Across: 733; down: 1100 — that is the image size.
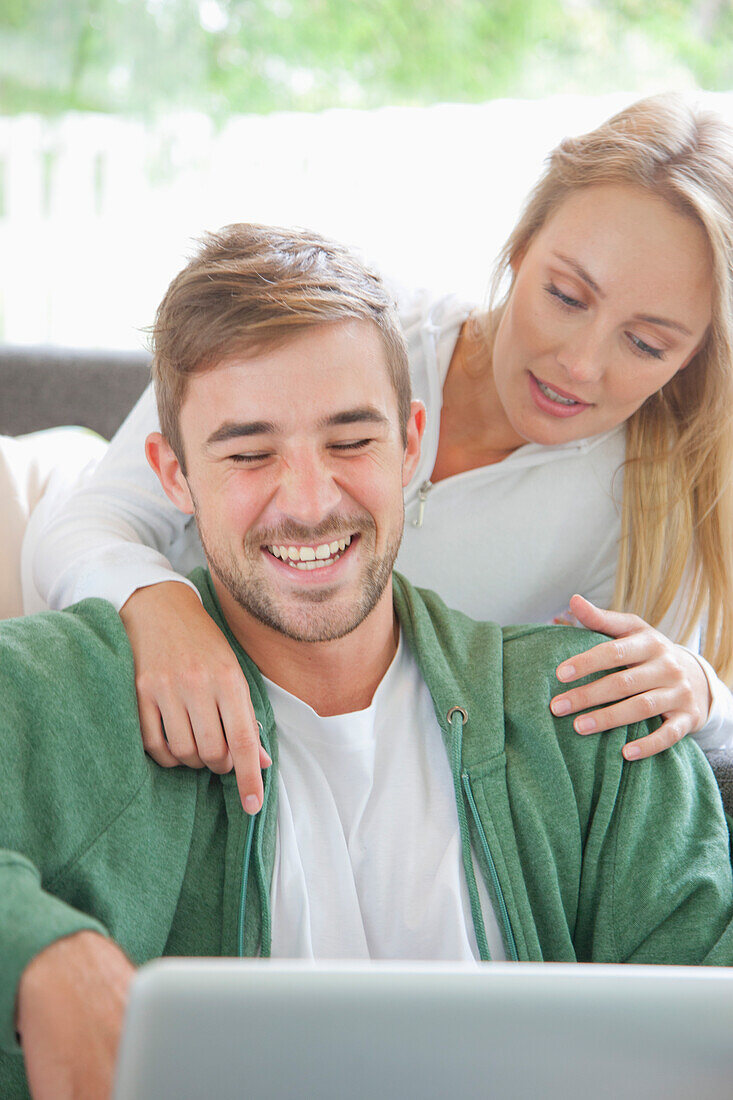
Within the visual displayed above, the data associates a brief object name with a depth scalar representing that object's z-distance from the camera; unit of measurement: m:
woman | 1.04
